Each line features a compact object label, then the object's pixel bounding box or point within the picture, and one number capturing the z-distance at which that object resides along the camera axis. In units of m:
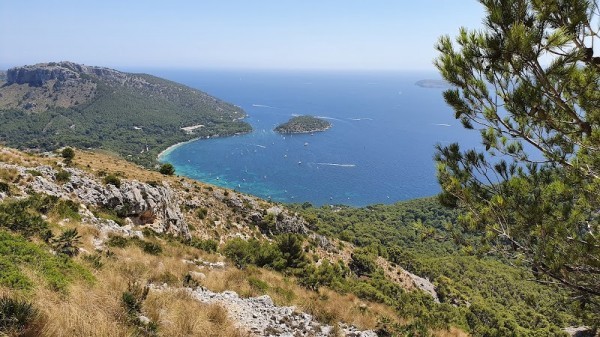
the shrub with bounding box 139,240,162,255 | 12.76
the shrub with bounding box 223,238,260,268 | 15.48
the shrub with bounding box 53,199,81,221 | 13.22
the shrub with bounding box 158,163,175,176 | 35.72
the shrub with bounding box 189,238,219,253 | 17.38
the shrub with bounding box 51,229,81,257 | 8.57
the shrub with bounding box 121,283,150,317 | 5.24
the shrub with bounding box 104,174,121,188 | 20.62
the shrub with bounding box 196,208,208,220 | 27.08
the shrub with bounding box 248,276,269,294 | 10.69
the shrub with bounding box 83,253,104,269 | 7.93
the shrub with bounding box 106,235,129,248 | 12.00
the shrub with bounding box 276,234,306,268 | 22.03
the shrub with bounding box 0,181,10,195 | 13.15
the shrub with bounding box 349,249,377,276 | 32.44
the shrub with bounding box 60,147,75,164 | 27.35
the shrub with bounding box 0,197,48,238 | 8.73
